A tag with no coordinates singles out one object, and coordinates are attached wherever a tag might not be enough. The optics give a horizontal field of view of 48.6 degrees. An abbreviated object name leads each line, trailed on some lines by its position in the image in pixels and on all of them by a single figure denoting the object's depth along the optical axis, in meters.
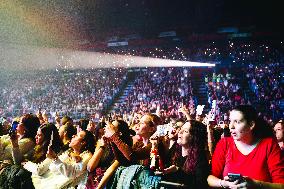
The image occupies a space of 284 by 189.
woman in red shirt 2.30
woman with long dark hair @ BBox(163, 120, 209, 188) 2.94
